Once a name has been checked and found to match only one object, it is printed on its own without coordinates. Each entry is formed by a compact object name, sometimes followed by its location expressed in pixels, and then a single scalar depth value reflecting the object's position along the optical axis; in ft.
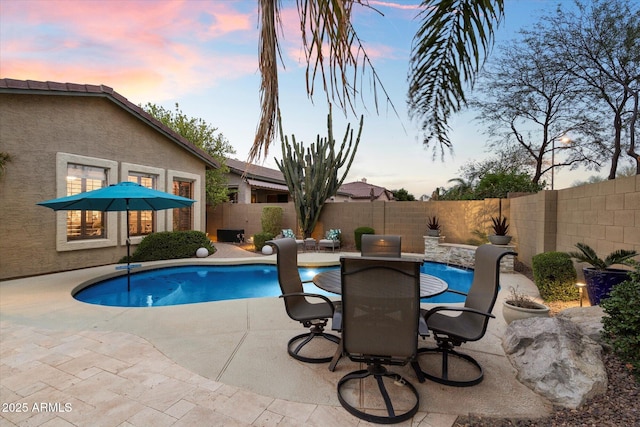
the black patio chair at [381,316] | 7.69
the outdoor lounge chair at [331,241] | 40.16
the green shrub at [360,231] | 39.24
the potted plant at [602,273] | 13.25
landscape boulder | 8.18
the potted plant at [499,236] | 27.54
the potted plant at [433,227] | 35.35
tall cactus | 41.09
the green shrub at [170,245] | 31.37
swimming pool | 22.31
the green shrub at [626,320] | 8.07
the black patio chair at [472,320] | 9.05
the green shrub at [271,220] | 44.86
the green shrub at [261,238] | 38.88
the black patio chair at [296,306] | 10.69
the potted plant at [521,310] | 12.50
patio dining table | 10.56
